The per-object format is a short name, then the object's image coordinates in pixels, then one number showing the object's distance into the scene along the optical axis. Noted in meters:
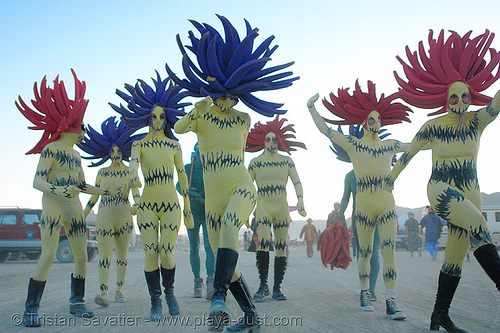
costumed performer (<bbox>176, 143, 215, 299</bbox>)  6.88
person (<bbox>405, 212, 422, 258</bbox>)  19.41
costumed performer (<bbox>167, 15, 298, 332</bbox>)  3.87
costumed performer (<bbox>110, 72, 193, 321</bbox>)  5.06
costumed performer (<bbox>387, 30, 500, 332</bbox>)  3.99
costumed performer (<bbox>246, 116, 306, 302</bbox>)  6.65
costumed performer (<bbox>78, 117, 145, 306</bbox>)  6.11
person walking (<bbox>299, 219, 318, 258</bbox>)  19.75
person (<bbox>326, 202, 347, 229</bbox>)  13.30
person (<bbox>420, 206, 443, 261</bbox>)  16.08
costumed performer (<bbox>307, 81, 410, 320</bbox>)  5.32
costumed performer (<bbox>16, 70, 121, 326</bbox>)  4.80
